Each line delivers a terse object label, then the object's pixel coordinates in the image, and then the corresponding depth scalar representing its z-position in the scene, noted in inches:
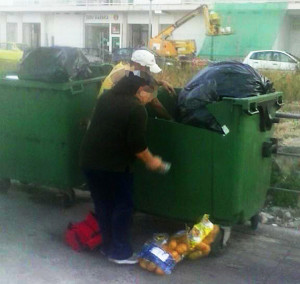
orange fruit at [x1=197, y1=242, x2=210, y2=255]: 178.5
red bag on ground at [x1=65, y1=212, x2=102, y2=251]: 186.5
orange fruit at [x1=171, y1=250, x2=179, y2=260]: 176.4
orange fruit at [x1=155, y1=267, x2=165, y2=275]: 171.5
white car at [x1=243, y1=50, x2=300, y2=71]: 932.6
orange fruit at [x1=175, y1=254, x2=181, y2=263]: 176.5
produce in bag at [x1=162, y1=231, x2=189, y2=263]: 177.2
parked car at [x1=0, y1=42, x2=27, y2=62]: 664.9
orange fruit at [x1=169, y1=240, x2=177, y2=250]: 178.7
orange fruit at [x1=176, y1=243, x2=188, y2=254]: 178.9
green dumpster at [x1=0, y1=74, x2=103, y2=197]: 210.2
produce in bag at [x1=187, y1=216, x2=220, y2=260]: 178.9
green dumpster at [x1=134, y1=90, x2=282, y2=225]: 177.5
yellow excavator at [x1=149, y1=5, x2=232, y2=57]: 1210.0
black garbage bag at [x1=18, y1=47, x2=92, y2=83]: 212.4
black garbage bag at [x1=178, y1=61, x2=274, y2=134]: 183.8
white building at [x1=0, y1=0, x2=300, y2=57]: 1413.6
